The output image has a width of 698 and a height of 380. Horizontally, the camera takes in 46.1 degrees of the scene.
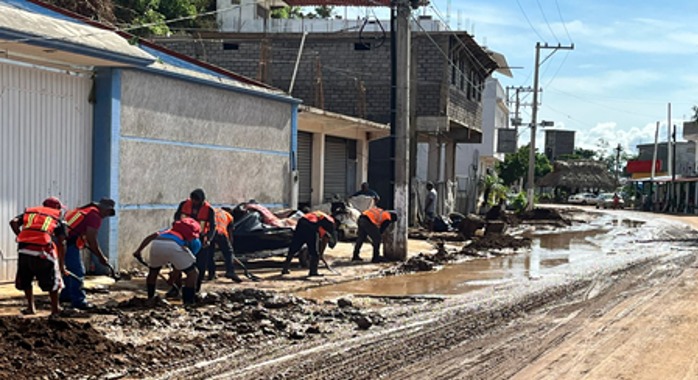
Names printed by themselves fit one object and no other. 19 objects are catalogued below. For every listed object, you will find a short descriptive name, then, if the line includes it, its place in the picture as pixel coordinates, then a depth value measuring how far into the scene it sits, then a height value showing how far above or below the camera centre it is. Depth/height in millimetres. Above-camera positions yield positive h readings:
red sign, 91250 +870
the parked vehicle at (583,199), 77244 -2595
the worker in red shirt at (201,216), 12164 -813
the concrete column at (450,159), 39750 +470
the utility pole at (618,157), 106088 +2179
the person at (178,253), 10484 -1168
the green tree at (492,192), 44250 -1200
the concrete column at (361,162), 27438 +149
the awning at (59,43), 10922 +1636
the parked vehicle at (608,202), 69444 -2506
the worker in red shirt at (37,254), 9258 -1084
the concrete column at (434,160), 34562 +358
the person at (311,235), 14430 -1235
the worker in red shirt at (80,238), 10164 -995
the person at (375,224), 17156 -1203
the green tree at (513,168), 75875 +252
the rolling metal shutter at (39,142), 11523 +247
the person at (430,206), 29030 -1350
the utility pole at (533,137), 45656 +1893
